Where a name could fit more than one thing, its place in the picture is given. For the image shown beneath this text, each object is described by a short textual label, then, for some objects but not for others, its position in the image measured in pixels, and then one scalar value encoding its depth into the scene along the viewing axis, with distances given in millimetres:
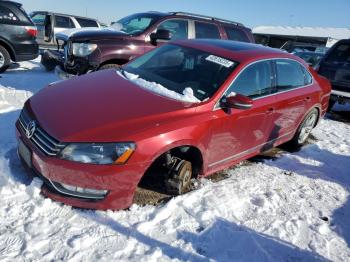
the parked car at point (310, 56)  16822
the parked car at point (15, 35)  8500
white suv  13727
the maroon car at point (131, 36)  6707
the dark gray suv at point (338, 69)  8297
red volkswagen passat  3111
